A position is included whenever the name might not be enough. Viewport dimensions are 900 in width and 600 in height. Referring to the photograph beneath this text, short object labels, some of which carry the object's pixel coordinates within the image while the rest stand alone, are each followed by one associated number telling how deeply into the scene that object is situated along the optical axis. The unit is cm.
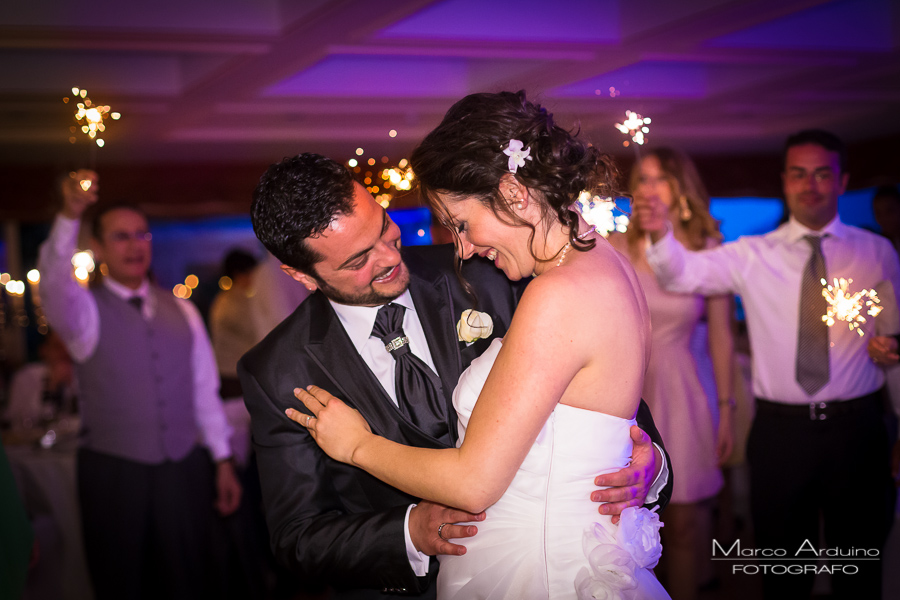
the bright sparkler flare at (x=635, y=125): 192
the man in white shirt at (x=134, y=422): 279
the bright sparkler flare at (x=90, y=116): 182
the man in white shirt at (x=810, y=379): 246
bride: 123
